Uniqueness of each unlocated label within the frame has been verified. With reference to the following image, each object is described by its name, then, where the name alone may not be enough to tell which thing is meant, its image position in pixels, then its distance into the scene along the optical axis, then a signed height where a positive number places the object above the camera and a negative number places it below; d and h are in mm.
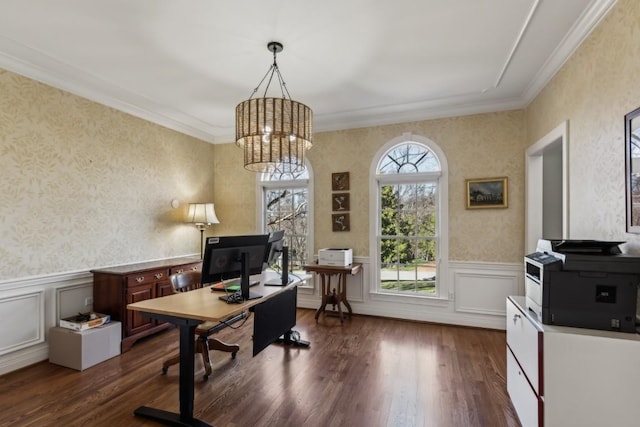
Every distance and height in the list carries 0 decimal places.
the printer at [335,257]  4035 -555
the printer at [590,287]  1521 -369
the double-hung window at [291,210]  4668 +90
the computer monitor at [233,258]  2268 -339
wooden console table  3129 -835
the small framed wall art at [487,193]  3730 +293
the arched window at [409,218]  4062 -23
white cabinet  1430 -791
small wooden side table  3969 -897
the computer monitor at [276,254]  2836 -378
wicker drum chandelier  2453 +705
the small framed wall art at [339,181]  4406 +509
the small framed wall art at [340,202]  4406 +202
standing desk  1985 -779
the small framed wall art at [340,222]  4395 -90
